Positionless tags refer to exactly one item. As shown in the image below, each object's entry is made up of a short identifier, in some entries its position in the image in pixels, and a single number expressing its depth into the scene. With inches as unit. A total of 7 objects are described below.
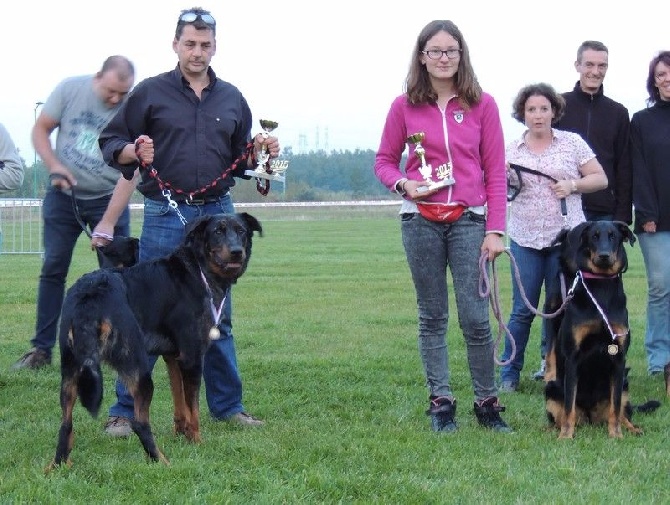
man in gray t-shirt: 278.7
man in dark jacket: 277.4
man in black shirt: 214.5
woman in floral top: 260.7
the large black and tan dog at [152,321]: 180.7
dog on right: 220.4
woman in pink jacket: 209.6
